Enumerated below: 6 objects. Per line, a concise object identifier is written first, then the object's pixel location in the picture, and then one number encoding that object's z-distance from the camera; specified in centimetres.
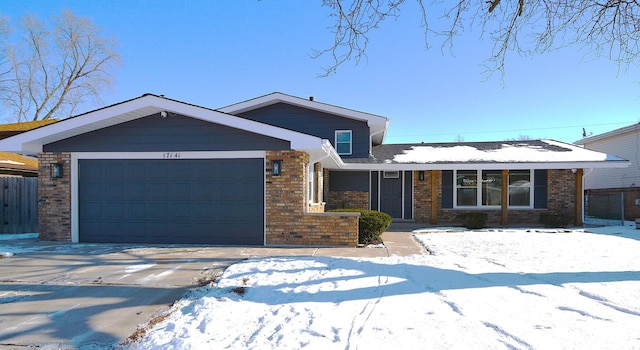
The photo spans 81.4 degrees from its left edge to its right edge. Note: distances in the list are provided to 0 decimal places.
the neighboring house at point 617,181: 1575
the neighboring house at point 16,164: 1297
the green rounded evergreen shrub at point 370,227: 906
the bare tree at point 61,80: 2622
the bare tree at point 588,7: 609
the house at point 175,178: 837
